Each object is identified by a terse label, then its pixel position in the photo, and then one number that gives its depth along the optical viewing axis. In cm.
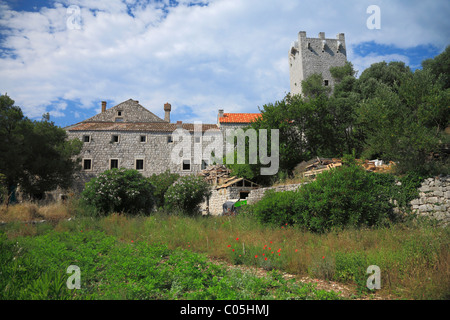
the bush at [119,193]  1278
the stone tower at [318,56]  3656
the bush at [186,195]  1584
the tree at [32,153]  2023
